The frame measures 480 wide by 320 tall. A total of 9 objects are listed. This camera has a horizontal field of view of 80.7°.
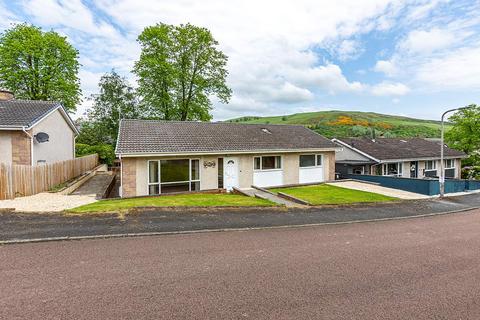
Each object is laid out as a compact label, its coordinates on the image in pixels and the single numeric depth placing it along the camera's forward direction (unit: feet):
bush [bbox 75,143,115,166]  106.22
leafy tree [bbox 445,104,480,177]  110.22
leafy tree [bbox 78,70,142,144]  118.73
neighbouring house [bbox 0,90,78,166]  51.67
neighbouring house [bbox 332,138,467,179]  89.35
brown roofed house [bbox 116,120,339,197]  52.87
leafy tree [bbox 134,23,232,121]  104.78
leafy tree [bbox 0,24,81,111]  98.02
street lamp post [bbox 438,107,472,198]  63.26
